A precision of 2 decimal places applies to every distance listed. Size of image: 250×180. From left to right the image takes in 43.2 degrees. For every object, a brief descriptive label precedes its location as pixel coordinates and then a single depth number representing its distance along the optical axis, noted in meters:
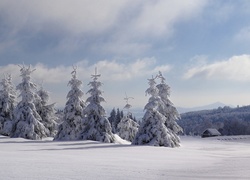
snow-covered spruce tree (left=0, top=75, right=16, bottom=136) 45.28
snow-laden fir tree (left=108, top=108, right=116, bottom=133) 118.56
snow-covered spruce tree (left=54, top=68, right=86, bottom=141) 39.81
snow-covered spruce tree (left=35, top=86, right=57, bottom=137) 46.84
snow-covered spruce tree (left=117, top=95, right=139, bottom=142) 54.69
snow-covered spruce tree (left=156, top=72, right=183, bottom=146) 43.16
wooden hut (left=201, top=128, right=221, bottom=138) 110.09
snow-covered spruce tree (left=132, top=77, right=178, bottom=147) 33.94
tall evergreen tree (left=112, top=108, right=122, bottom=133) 106.60
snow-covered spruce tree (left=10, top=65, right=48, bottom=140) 38.03
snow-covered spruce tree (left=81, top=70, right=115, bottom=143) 37.22
